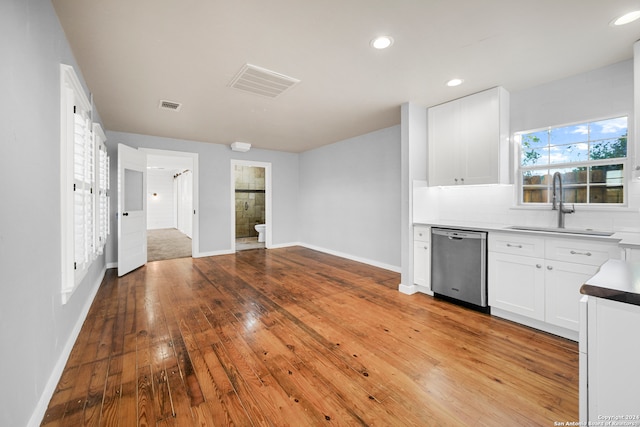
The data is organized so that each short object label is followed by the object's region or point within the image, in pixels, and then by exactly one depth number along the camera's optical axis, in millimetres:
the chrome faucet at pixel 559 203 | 2766
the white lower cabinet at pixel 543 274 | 2252
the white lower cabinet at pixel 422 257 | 3387
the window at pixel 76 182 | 1988
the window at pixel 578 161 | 2611
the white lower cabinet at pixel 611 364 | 859
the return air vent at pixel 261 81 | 2670
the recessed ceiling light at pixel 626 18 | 1861
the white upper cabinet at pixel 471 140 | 3008
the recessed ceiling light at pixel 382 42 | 2143
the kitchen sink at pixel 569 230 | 2416
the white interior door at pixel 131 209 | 4328
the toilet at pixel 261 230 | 7680
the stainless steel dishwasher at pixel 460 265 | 2885
